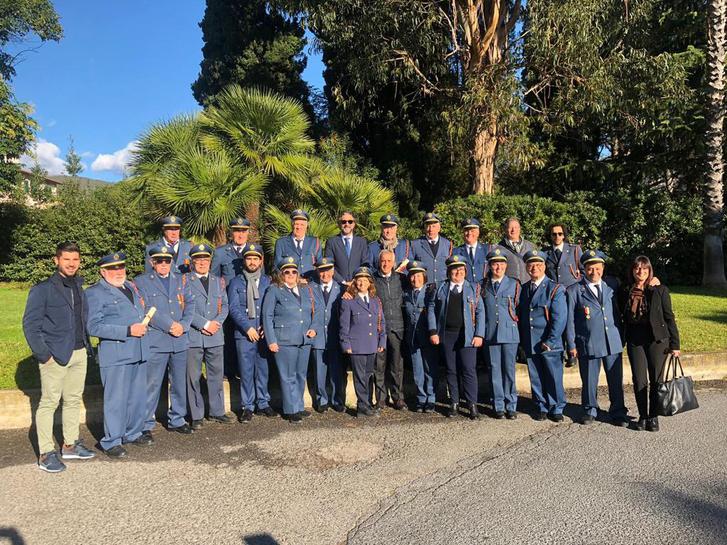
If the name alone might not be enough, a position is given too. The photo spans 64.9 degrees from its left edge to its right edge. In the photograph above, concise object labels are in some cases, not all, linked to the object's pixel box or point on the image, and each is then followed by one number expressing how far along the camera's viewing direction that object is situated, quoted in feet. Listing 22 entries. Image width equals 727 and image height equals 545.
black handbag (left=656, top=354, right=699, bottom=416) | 17.54
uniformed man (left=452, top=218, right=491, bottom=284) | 23.17
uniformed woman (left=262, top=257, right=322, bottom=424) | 20.01
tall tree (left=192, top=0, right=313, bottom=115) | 58.70
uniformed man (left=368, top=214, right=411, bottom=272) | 23.73
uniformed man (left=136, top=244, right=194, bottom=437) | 18.43
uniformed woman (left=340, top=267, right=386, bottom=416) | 20.34
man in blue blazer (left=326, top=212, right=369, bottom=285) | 24.21
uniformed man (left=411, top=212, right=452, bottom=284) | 23.72
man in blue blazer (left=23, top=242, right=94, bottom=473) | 15.78
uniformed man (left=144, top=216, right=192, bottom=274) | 21.79
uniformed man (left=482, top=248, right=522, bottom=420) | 20.20
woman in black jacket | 18.22
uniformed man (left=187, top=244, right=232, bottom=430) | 19.31
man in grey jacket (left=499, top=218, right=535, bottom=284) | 24.00
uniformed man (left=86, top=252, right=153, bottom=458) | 16.93
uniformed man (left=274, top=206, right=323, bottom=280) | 23.54
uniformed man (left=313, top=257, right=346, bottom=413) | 21.13
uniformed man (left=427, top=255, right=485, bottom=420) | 20.20
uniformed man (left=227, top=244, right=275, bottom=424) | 20.48
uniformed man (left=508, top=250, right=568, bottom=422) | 19.69
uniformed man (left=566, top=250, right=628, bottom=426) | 19.17
